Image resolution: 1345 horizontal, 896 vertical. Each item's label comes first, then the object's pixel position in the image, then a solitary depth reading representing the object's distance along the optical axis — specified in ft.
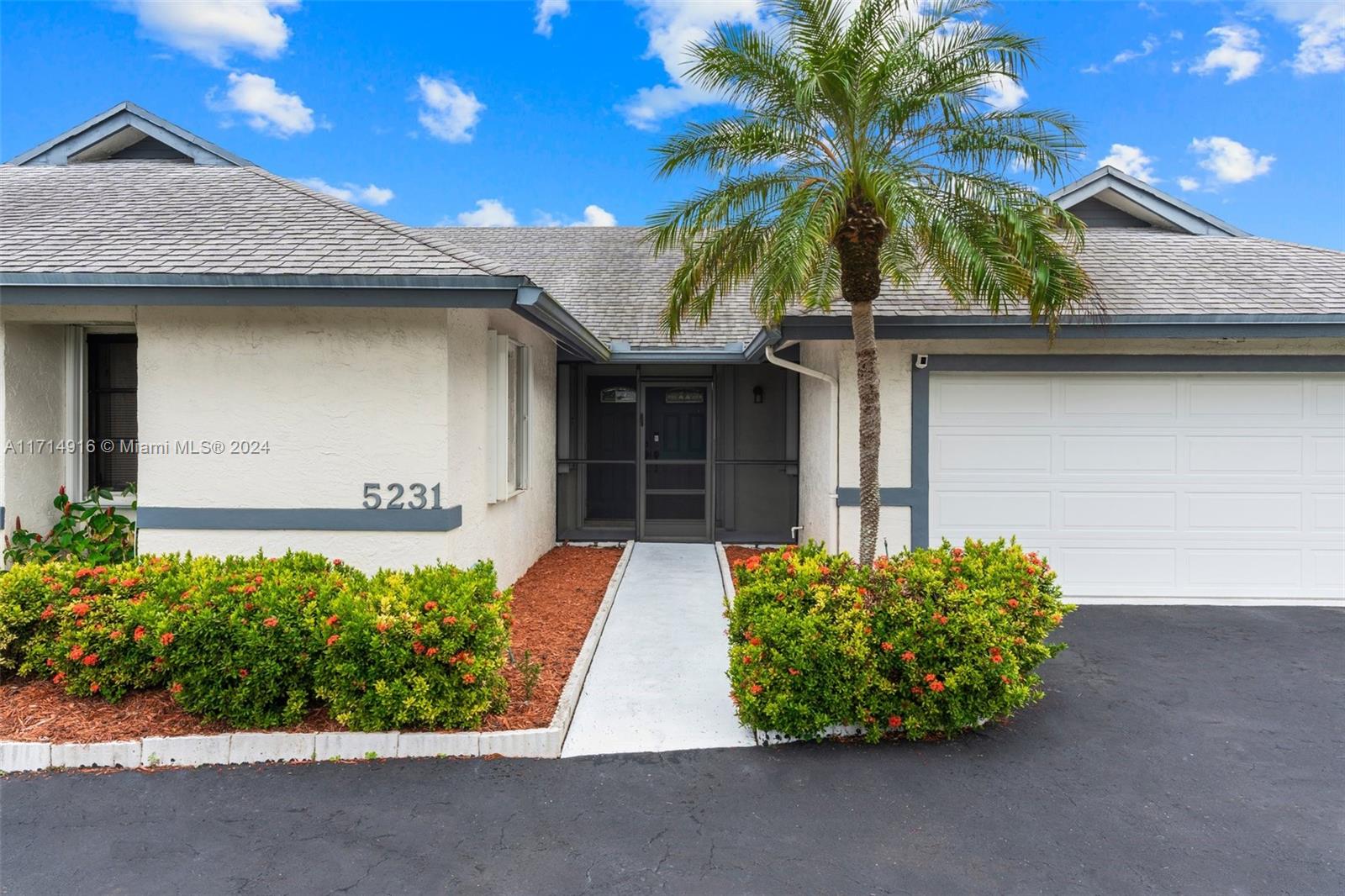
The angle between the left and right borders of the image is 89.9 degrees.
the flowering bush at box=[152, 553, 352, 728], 12.92
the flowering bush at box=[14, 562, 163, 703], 13.66
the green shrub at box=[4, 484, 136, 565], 19.54
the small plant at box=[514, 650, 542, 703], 14.92
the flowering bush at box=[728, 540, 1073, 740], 13.29
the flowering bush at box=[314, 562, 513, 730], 12.79
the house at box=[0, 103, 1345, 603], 18.70
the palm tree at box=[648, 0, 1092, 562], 16.43
